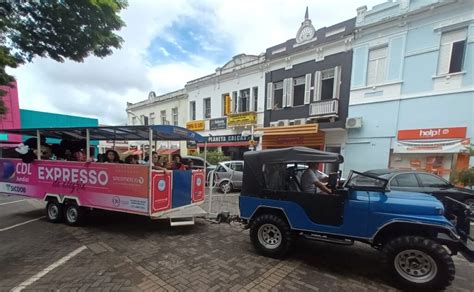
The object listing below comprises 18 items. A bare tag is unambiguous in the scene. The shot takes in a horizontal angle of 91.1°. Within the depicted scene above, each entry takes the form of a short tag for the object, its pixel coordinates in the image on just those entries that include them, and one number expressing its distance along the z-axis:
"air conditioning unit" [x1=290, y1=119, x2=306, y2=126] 14.23
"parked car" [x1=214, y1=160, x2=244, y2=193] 11.45
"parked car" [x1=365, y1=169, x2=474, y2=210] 6.87
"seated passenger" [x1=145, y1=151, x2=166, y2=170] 5.49
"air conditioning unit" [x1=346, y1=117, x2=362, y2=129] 12.02
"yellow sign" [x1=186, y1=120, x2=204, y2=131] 20.11
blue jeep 3.27
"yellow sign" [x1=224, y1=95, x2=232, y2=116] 18.20
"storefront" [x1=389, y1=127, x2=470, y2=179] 9.52
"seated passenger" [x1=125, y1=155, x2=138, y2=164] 6.31
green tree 4.51
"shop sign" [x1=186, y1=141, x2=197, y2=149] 19.96
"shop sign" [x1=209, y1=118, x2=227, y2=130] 18.47
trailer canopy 5.34
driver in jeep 4.21
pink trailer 5.20
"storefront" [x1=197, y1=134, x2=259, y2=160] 16.92
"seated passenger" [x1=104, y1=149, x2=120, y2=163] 6.24
